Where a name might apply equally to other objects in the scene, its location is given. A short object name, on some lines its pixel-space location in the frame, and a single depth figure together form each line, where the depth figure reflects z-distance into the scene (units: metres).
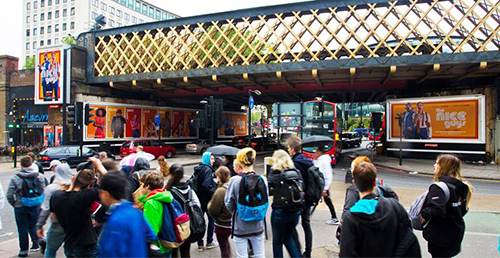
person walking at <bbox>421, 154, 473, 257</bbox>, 3.54
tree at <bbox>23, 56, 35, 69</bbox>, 54.75
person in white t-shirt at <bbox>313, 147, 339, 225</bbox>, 6.62
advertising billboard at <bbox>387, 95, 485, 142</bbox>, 19.64
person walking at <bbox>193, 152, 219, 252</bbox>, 5.69
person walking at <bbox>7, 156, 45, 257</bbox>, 5.51
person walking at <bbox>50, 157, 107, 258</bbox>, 3.59
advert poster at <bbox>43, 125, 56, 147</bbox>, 25.30
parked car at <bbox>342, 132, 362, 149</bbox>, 35.42
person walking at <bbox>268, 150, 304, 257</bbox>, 4.37
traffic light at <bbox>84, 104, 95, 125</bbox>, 15.02
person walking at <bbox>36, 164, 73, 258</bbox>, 4.12
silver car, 27.62
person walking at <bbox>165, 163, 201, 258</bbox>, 4.12
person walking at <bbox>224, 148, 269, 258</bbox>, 4.20
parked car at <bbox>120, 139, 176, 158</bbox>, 22.86
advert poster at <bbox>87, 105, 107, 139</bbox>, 24.72
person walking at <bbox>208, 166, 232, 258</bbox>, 4.52
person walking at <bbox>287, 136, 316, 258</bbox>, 5.01
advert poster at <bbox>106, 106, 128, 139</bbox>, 25.91
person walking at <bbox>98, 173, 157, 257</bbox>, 2.69
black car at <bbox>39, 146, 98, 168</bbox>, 18.36
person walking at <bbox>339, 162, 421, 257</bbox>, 2.43
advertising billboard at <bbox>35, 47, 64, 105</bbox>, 24.88
